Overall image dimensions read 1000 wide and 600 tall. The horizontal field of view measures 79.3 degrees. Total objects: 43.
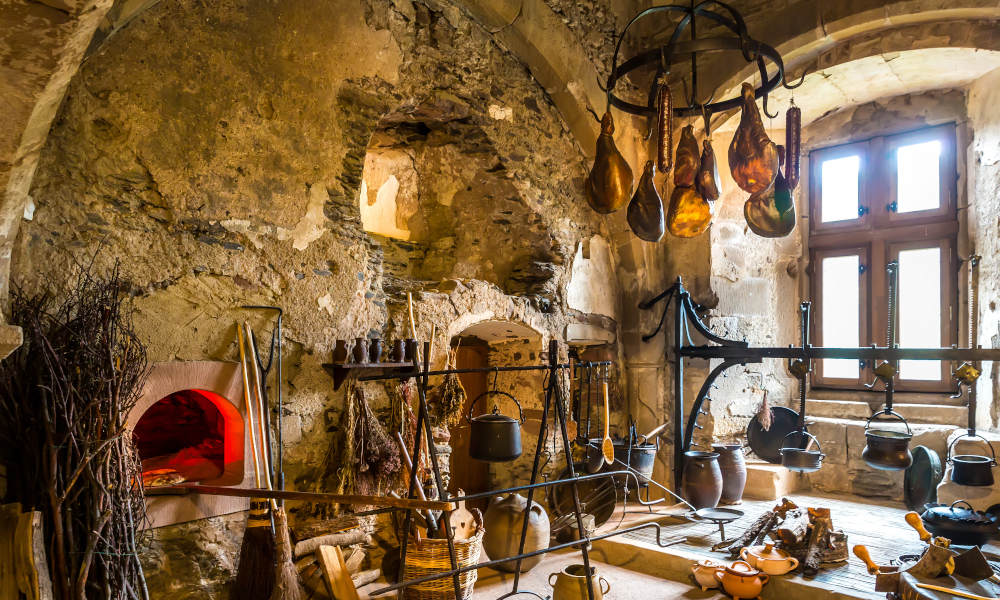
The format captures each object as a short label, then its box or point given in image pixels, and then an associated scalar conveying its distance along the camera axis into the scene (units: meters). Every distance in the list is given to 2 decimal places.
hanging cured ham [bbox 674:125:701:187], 3.06
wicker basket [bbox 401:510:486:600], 3.10
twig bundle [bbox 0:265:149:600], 2.17
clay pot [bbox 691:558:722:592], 3.48
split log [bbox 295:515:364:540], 3.07
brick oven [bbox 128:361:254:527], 2.69
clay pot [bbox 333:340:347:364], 3.23
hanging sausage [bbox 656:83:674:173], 2.62
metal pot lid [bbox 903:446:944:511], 4.23
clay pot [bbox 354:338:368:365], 3.28
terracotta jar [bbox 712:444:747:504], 4.58
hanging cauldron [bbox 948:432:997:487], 3.48
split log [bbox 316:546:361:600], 2.83
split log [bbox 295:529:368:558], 2.98
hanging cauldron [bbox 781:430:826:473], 3.87
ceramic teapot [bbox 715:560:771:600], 3.34
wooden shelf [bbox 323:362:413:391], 3.25
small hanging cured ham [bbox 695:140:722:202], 2.93
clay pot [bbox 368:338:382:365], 3.39
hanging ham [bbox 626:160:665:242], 3.23
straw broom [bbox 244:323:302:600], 2.61
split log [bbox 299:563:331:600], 2.84
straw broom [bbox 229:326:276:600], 2.70
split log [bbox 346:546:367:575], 3.25
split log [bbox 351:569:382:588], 3.28
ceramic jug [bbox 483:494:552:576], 3.71
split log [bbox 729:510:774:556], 3.75
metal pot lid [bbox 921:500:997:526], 3.28
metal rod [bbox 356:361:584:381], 2.80
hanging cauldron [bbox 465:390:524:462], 3.23
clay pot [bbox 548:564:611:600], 2.88
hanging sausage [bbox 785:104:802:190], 2.96
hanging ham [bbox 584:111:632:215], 3.16
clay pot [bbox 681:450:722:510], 4.26
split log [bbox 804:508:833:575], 3.51
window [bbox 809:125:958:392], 5.24
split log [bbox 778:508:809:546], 3.61
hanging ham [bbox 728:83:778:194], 2.85
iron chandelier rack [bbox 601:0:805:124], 2.70
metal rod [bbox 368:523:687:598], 2.34
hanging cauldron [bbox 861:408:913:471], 3.56
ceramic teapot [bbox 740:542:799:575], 3.39
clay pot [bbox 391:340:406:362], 3.48
